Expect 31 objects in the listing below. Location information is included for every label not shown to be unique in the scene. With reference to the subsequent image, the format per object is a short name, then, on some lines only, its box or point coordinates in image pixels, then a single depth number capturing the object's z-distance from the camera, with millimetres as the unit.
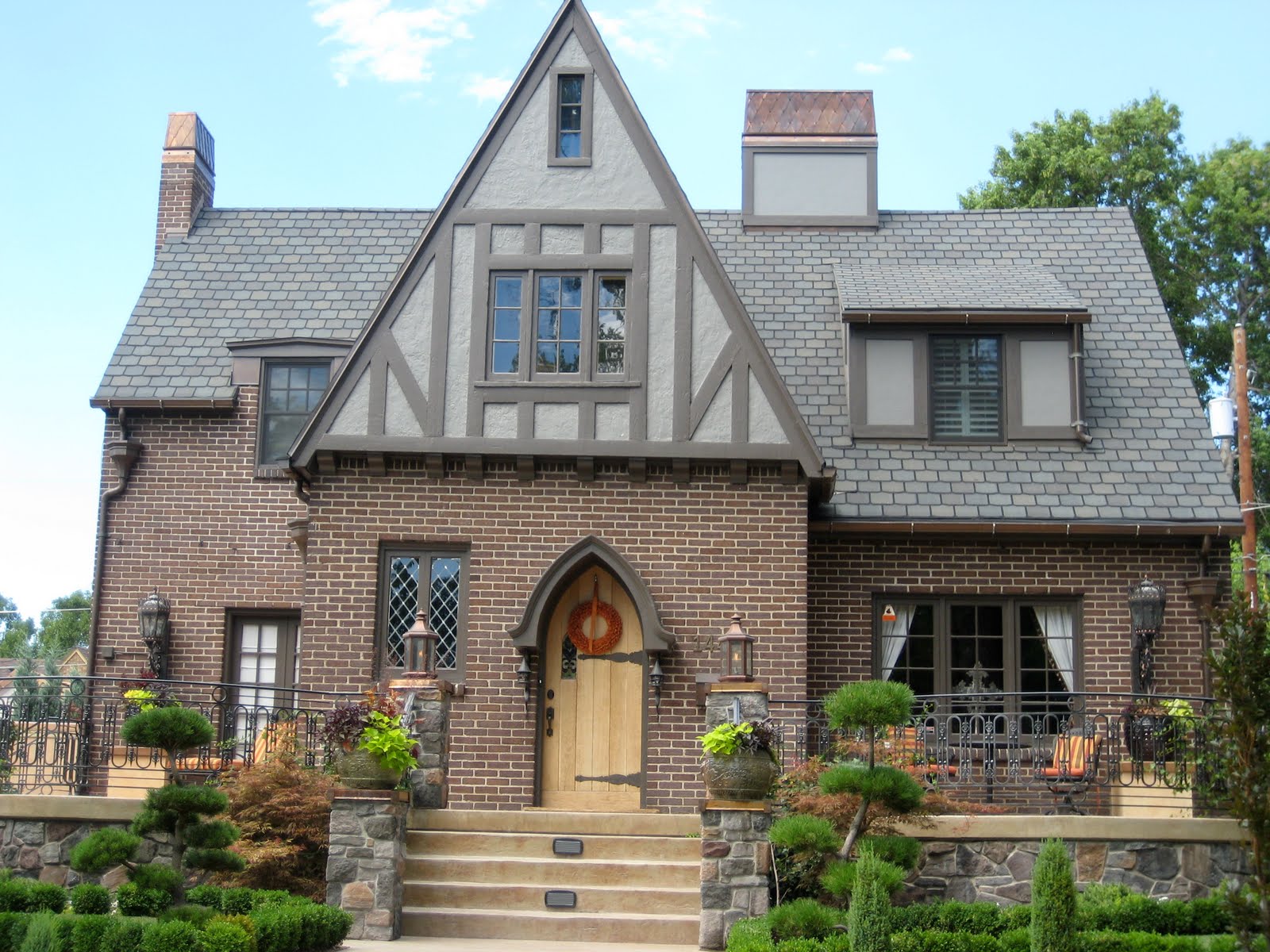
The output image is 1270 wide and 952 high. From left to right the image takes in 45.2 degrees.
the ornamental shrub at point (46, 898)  11398
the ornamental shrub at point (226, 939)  10164
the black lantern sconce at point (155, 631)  18344
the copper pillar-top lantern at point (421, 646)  13828
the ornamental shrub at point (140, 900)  11273
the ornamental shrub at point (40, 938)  10078
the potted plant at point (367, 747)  12312
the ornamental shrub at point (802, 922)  11117
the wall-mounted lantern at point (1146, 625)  16625
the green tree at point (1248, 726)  11547
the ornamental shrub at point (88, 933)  10242
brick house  16047
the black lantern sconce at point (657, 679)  15836
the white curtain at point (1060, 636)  17031
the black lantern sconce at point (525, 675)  15812
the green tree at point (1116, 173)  32375
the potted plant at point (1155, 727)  13977
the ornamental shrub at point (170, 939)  10125
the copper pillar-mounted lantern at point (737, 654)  12945
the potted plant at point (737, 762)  12117
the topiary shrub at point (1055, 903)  10586
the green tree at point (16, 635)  69988
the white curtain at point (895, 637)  17266
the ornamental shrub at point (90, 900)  11328
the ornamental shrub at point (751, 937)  10516
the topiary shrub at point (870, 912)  10375
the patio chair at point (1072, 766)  13984
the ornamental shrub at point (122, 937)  10211
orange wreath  16250
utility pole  23078
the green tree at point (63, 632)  71312
